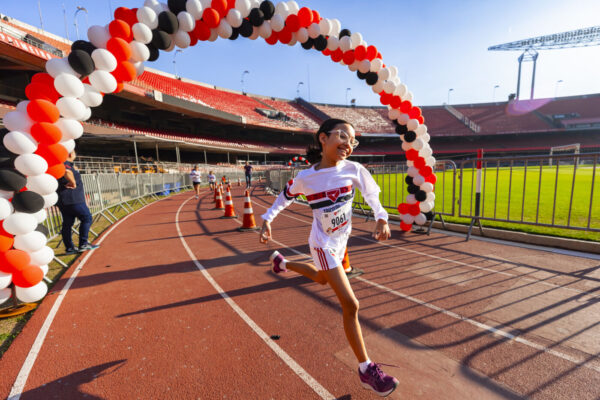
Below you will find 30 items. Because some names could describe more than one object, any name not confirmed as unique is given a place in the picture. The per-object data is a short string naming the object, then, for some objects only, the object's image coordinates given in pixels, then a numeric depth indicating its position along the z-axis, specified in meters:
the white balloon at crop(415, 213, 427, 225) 6.65
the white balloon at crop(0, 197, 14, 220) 3.45
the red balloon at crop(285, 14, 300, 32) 5.91
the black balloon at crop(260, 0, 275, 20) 5.68
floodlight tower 51.69
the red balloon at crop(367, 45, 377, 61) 6.50
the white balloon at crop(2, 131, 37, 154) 3.57
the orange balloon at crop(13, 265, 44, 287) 3.60
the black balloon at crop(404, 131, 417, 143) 6.91
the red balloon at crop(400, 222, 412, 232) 7.02
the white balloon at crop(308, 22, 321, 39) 6.06
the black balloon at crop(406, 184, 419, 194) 6.91
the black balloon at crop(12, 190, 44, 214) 3.61
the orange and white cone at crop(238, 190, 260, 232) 8.11
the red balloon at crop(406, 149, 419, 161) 7.00
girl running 2.28
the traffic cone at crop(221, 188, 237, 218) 10.05
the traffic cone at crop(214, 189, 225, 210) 12.30
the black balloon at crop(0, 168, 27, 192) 3.49
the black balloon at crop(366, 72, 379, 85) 6.61
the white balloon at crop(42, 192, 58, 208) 3.92
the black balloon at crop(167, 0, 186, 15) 4.94
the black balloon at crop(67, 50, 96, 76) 4.11
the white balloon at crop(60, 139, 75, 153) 4.15
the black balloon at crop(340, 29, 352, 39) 6.42
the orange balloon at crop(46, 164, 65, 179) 4.00
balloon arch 3.63
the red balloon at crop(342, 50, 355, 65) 6.52
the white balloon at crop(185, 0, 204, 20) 4.96
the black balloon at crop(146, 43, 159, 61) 5.03
